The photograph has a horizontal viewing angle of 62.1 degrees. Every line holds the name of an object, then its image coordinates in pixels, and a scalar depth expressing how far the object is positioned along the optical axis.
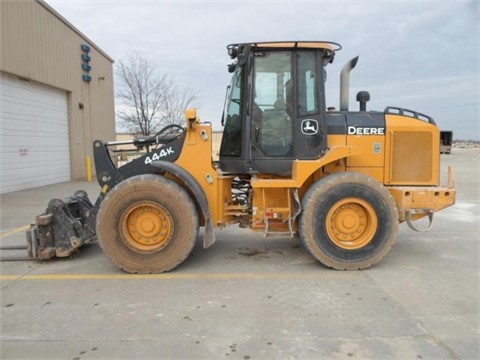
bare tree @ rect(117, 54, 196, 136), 24.98
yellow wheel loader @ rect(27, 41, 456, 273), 4.90
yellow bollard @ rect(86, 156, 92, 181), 16.89
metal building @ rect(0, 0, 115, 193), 12.27
